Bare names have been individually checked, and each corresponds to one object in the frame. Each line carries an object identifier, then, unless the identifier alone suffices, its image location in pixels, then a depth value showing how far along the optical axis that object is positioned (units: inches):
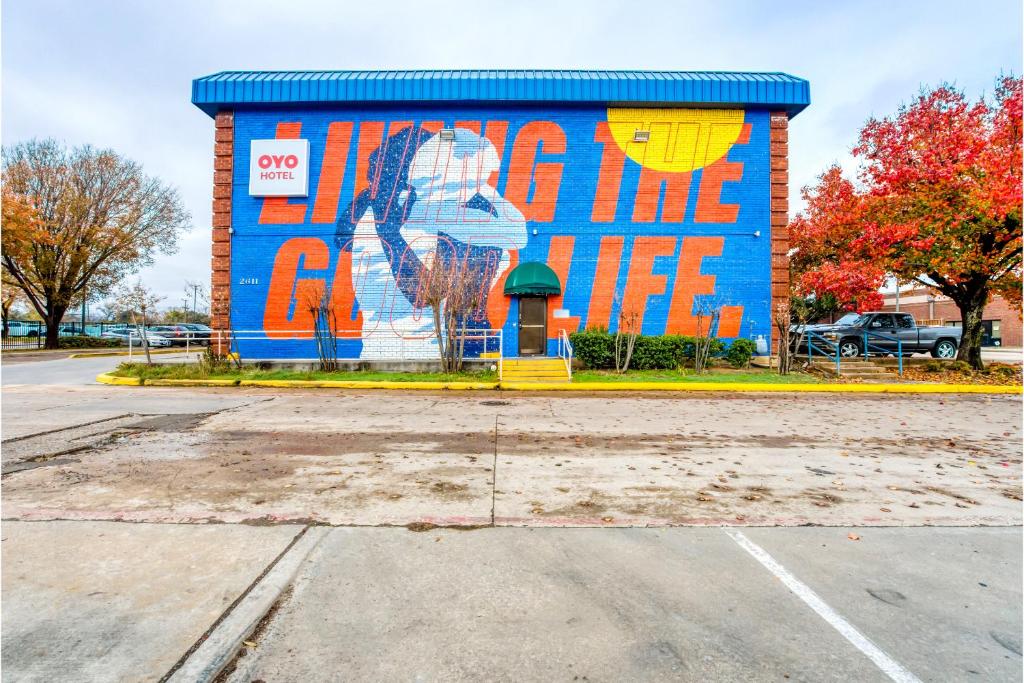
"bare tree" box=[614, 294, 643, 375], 628.1
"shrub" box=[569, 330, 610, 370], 649.6
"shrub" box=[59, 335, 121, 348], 1316.4
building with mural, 724.0
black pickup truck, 760.9
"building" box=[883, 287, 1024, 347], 1857.8
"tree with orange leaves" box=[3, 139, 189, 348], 1150.3
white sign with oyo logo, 733.9
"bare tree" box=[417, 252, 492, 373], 623.8
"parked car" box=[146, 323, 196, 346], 1408.7
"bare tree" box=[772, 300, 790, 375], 631.2
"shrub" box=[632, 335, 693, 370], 648.4
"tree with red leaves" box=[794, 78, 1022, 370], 593.9
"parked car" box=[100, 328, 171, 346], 1257.4
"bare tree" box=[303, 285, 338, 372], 682.8
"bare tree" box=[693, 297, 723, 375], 633.0
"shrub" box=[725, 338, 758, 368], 690.2
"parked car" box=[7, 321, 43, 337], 1598.2
